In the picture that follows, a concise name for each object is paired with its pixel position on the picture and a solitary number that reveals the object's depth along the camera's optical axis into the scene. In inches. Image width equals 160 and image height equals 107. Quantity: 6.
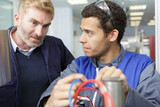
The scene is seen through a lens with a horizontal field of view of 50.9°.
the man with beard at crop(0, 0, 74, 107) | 47.8
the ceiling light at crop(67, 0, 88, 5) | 218.9
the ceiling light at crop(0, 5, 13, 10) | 124.7
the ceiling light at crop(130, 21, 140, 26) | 384.9
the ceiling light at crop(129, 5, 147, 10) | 240.1
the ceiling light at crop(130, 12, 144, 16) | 289.7
